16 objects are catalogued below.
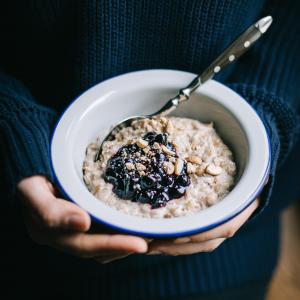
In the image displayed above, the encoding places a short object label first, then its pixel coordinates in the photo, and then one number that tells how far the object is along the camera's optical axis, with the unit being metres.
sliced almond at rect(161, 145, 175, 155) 0.78
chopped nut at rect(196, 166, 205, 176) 0.77
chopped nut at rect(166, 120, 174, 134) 0.83
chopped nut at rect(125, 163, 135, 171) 0.75
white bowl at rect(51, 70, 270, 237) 0.69
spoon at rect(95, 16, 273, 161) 0.85
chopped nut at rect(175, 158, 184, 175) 0.75
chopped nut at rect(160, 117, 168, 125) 0.84
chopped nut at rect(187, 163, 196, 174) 0.77
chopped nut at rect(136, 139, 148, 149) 0.78
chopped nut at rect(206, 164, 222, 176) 0.77
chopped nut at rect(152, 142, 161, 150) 0.78
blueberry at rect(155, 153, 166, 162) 0.77
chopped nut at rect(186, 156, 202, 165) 0.79
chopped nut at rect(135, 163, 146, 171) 0.76
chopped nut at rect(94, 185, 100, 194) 0.76
